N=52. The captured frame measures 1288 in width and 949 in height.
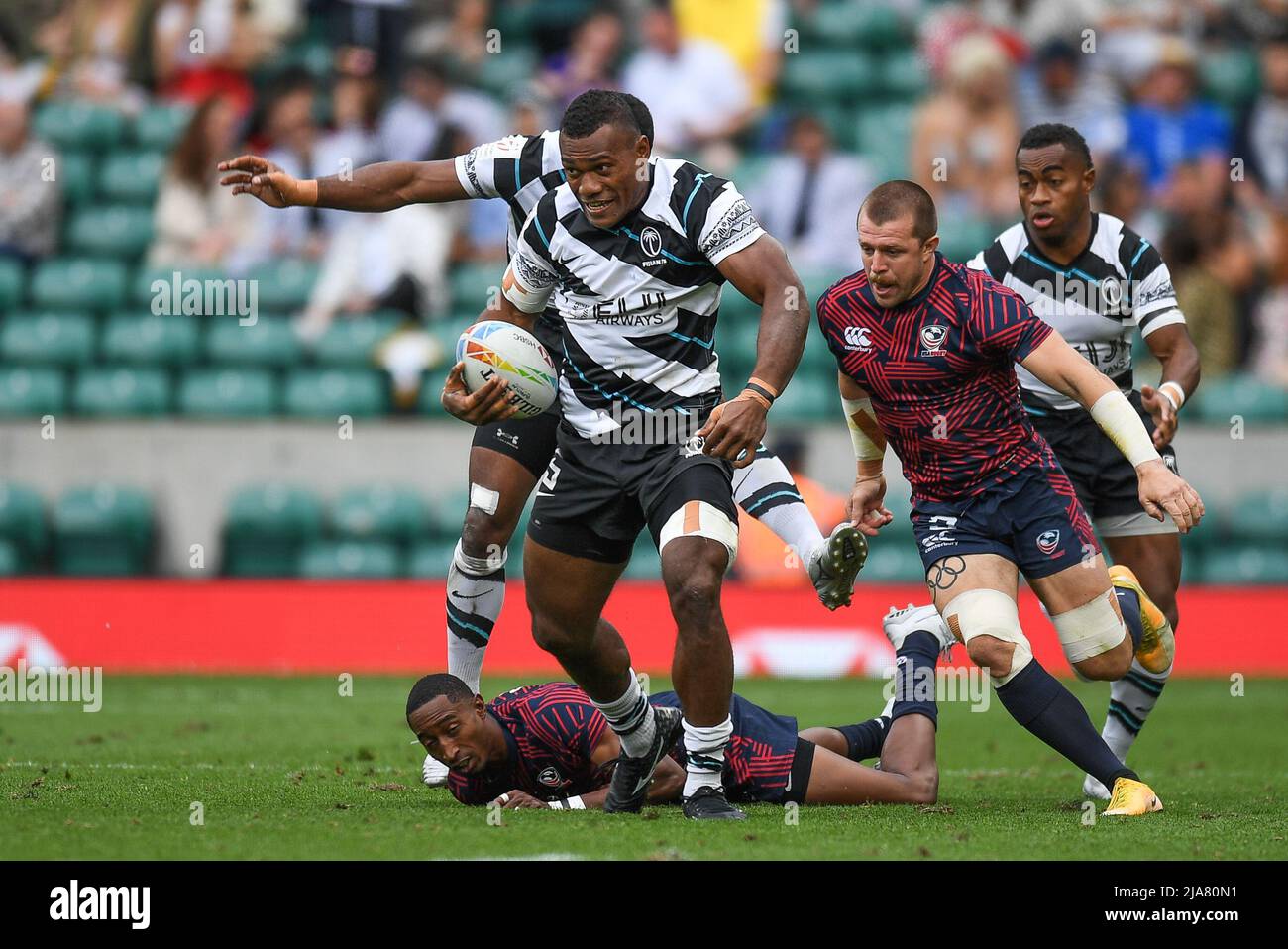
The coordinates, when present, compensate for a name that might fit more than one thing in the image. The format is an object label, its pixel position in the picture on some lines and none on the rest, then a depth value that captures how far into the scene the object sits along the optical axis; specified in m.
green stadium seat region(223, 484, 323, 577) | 14.12
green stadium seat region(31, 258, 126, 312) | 15.73
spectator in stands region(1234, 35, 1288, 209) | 16.19
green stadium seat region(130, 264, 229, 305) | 15.30
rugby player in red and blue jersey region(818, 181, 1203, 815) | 6.30
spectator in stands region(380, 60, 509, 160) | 15.88
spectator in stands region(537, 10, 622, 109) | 16.81
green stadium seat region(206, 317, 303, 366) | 15.16
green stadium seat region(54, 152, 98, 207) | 16.91
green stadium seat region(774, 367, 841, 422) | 14.76
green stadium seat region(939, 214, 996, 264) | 15.59
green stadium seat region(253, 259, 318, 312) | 15.60
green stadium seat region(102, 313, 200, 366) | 15.19
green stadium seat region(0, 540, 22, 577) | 13.87
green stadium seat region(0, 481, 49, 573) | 13.95
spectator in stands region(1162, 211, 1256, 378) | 14.53
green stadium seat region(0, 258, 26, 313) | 15.75
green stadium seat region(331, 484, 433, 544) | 14.09
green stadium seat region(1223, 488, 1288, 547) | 14.09
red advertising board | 12.70
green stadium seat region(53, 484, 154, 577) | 14.00
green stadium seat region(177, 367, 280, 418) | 14.84
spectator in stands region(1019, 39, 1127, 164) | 16.08
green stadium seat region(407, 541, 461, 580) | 14.02
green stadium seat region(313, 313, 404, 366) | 15.07
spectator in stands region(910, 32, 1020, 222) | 16.09
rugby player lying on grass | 6.50
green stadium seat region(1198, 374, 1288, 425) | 14.70
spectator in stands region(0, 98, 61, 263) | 16.02
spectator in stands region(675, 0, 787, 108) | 17.41
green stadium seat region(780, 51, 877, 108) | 17.84
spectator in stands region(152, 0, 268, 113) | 17.42
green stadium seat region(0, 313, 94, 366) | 15.16
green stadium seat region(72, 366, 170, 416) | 14.76
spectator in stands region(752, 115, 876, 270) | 15.50
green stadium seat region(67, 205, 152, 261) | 16.41
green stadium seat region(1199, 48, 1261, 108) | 17.47
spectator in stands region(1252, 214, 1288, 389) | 15.12
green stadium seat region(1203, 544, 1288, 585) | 13.91
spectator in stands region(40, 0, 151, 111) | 17.75
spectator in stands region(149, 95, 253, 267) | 15.84
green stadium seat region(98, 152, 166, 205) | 16.97
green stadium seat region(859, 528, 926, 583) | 13.78
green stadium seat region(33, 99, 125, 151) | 17.33
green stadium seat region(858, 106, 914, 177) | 16.72
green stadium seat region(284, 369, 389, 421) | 14.70
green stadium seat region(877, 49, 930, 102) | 17.67
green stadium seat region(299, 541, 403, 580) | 13.91
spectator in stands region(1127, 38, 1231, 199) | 16.17
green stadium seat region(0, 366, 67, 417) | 14.68
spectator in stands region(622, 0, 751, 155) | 16.78
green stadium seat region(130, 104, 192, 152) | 17.38
